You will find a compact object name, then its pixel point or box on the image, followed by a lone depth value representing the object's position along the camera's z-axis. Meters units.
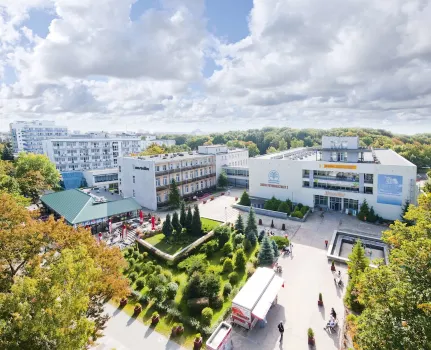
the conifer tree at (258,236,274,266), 23.81
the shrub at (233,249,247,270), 24.48
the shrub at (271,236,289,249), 28.29
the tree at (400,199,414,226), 32.82
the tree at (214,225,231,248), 28.77
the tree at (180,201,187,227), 31.86
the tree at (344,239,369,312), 18.08
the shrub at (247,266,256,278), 23.20
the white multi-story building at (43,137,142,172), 70.69
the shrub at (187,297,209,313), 19.06
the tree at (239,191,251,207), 43.12
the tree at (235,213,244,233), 31.75
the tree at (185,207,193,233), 31.65
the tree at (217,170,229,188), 55.19
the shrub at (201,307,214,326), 17.67
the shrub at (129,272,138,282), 23.11
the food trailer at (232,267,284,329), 16.84
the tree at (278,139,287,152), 100.56
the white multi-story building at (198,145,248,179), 57.59
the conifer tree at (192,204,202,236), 31.08
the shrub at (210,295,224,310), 19.42
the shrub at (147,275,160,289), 20.69
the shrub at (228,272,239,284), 22.25
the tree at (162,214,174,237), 31.00
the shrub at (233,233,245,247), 29.43
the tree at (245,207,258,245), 29.17
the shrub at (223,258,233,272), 24.14
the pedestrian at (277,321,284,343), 16.25
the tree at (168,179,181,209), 42.31
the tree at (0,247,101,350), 9.52
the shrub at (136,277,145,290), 21.88
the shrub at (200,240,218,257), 27.55
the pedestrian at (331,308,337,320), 17.21
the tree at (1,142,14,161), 71.31
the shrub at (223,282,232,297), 20.64
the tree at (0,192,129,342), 14.89
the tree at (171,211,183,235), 31.03
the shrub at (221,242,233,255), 27.44
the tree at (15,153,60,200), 45.75
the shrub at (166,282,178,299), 20.50
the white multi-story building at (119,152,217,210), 43.11
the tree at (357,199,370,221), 35.94
